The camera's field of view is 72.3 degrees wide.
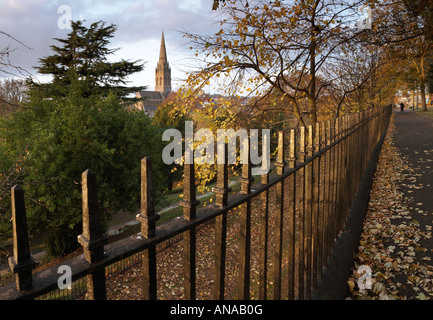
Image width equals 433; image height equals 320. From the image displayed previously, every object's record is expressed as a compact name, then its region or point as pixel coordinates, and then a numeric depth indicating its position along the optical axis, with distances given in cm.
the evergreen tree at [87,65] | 2802
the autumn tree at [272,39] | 616
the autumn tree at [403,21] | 631
